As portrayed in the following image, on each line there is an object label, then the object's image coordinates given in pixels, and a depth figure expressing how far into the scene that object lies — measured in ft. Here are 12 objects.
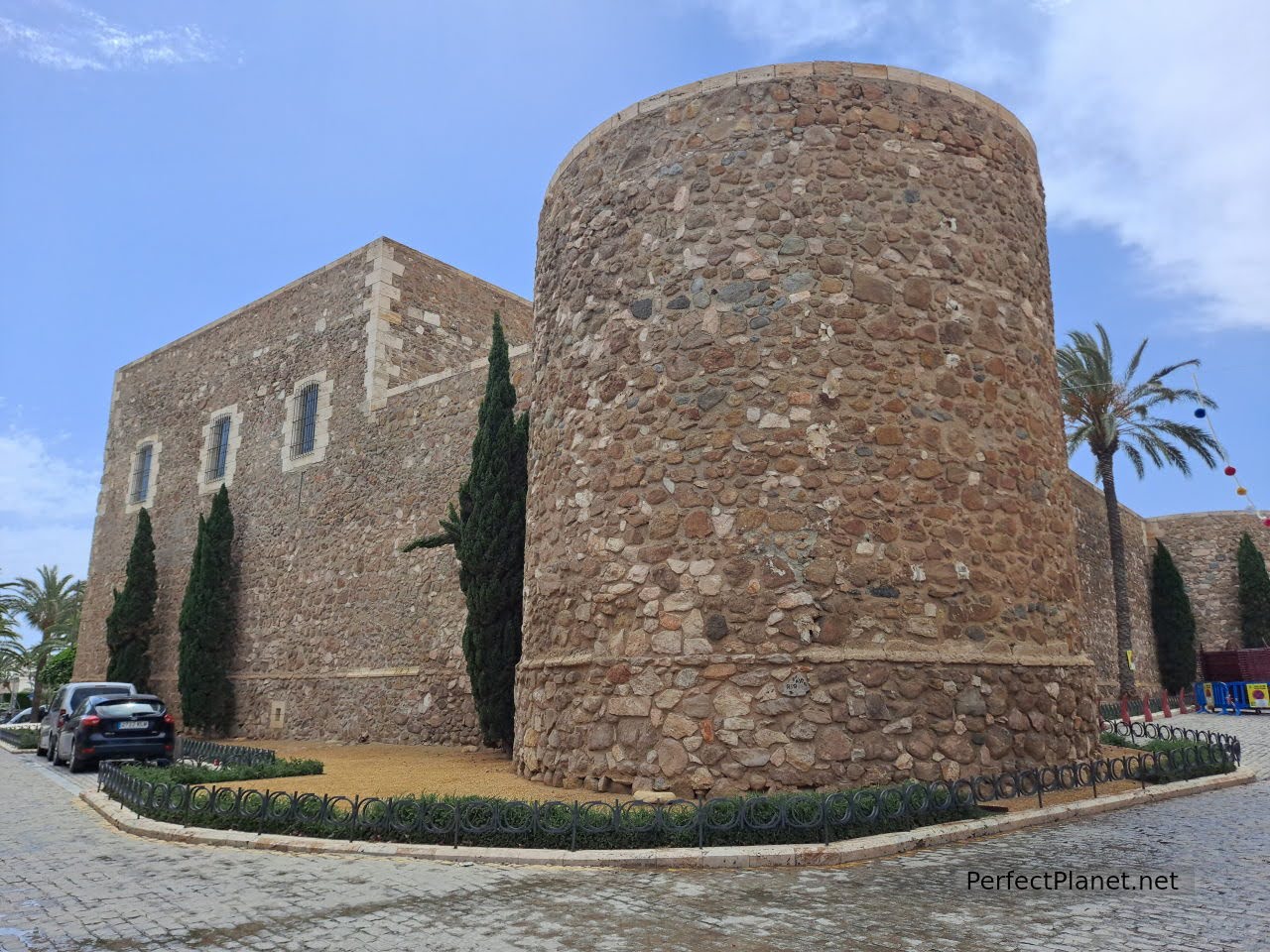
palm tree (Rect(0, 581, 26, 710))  104.94
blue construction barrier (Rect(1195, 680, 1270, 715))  67.26
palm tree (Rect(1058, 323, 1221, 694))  72.02
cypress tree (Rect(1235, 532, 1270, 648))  90.38
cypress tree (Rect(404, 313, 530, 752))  38.50
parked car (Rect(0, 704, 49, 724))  95.90
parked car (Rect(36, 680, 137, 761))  49.06
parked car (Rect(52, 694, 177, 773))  42.83
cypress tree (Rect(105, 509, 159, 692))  69.31
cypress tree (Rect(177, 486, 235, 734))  61.00
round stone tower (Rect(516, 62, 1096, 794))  24.22
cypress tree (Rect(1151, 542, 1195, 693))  86.07
